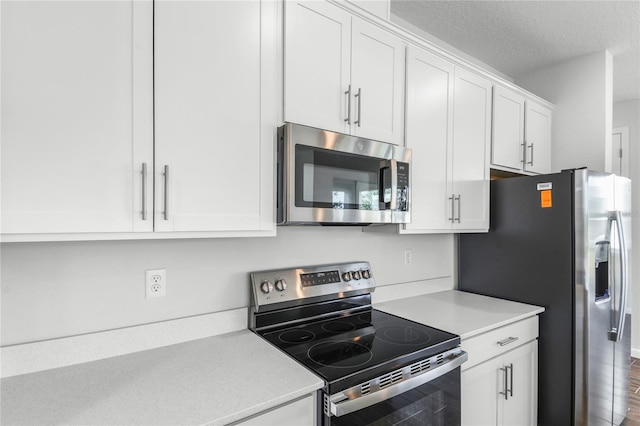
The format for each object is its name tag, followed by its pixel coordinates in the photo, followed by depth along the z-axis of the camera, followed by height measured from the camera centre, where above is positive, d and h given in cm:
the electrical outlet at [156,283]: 135 -28
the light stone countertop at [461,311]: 167 -54
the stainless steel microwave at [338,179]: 136 +15
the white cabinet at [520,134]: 230 +59
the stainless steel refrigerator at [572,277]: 188 -37
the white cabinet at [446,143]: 184 +41
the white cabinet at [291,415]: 98 -60
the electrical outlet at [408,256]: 222 -28
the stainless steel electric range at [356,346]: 114 -53
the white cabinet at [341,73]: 141 +63
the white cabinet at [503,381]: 162 -85
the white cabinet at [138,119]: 91 +29
